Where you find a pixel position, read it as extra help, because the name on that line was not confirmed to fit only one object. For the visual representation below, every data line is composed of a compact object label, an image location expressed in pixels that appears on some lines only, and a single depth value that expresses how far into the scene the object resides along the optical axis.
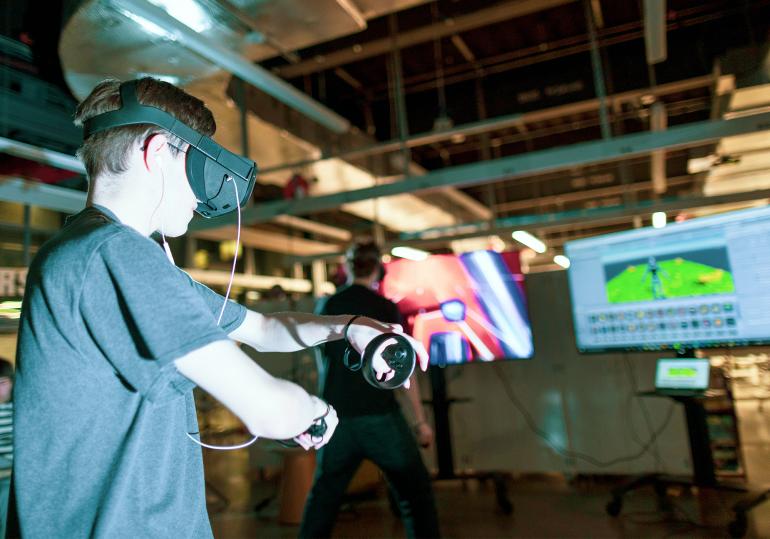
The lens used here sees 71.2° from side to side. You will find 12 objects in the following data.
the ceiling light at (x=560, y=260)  10.29
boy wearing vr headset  0.68
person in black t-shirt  2.16
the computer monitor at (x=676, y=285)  2.62
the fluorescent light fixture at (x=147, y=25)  2.41
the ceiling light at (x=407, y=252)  6.42
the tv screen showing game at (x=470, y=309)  3.36
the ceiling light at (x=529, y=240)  7.00
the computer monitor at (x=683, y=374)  2.80
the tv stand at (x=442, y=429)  3.51
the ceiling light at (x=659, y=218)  6.69
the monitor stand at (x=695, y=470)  2.80
